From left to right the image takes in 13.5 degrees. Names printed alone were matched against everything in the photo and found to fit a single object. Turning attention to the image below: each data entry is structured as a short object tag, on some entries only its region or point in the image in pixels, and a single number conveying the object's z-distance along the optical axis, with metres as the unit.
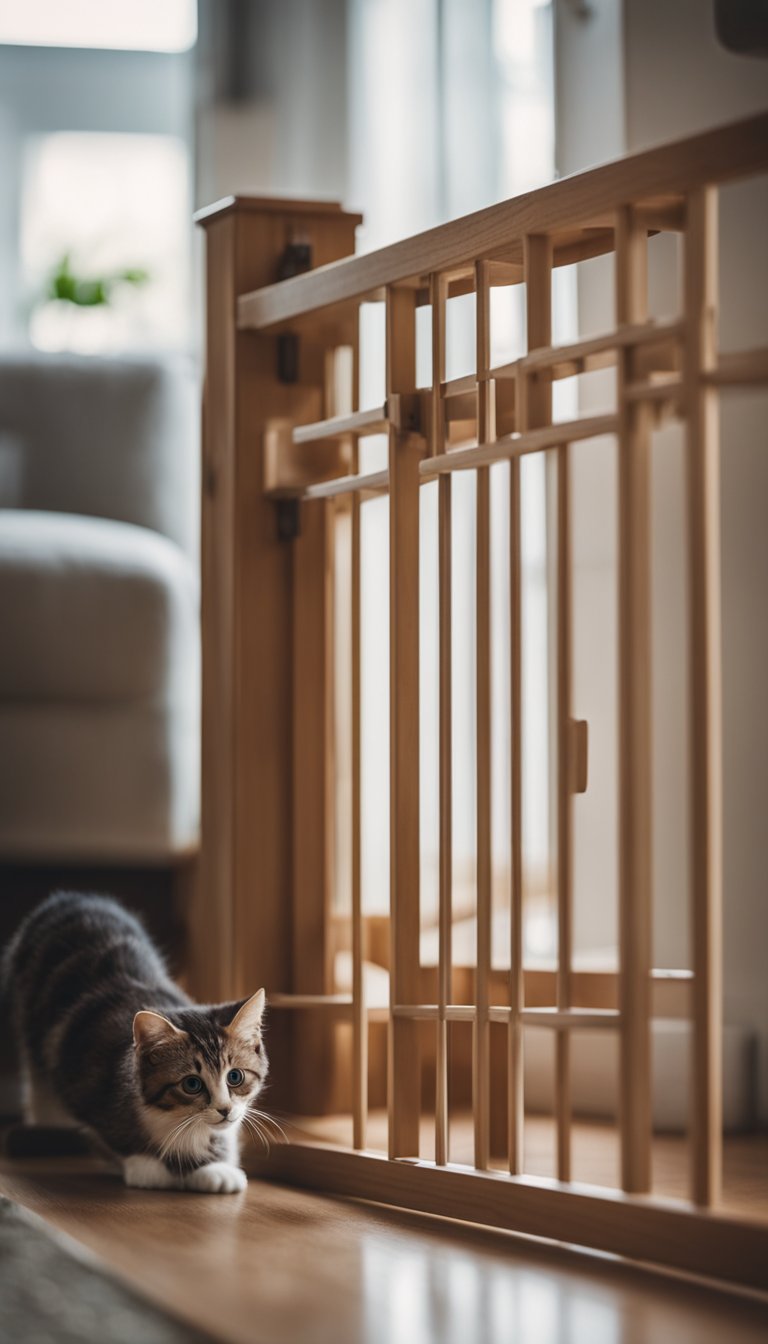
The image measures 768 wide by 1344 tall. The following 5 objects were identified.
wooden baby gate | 2.17
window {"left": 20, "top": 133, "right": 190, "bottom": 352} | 4.21
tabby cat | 2.38
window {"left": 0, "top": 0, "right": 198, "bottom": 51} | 4.27
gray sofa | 2.75
